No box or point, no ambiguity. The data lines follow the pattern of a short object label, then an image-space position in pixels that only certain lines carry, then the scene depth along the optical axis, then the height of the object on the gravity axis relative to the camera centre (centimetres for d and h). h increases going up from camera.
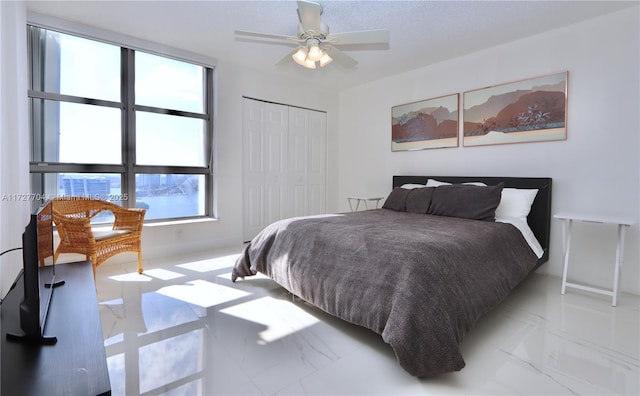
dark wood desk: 77 -50
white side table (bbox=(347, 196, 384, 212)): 434 -16
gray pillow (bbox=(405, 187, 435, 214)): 322 -10
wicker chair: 245 -39
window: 293 +66
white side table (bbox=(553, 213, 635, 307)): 231 -35
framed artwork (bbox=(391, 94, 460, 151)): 376 +87
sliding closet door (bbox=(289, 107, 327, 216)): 474 +45
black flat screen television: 95 -34
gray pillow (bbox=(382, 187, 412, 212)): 345 -11
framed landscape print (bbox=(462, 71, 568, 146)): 297 +84
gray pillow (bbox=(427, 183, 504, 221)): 280 -10
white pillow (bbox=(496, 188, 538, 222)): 294 -11
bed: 152 -46
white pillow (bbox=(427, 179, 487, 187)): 363 +9
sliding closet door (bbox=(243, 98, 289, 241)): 425 +34
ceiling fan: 218 +119
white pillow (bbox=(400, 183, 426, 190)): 371 +5
